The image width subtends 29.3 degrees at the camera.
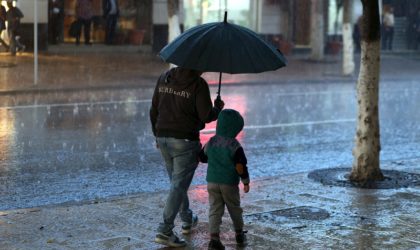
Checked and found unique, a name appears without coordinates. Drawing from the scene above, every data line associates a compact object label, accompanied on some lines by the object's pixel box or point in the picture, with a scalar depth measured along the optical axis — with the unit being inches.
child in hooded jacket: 252.1
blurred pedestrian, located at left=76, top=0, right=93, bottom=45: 1101.7
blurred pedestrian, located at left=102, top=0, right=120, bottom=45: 1128.2
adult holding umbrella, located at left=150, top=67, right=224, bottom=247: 258.1
